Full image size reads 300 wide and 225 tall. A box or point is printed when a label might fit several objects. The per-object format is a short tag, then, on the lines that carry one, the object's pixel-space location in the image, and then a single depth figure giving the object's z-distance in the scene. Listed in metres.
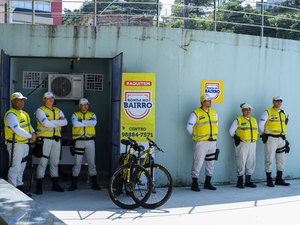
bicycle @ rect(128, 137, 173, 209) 7.08
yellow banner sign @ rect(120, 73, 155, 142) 8.20
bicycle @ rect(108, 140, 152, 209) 7.05
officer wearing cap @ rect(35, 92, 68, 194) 8.00
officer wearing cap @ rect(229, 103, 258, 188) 8.95
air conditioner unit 9.61
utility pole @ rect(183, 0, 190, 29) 9.79
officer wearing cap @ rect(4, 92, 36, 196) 7.50
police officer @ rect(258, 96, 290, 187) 9.23
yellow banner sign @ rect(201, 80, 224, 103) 9.16
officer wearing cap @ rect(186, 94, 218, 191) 8.60
